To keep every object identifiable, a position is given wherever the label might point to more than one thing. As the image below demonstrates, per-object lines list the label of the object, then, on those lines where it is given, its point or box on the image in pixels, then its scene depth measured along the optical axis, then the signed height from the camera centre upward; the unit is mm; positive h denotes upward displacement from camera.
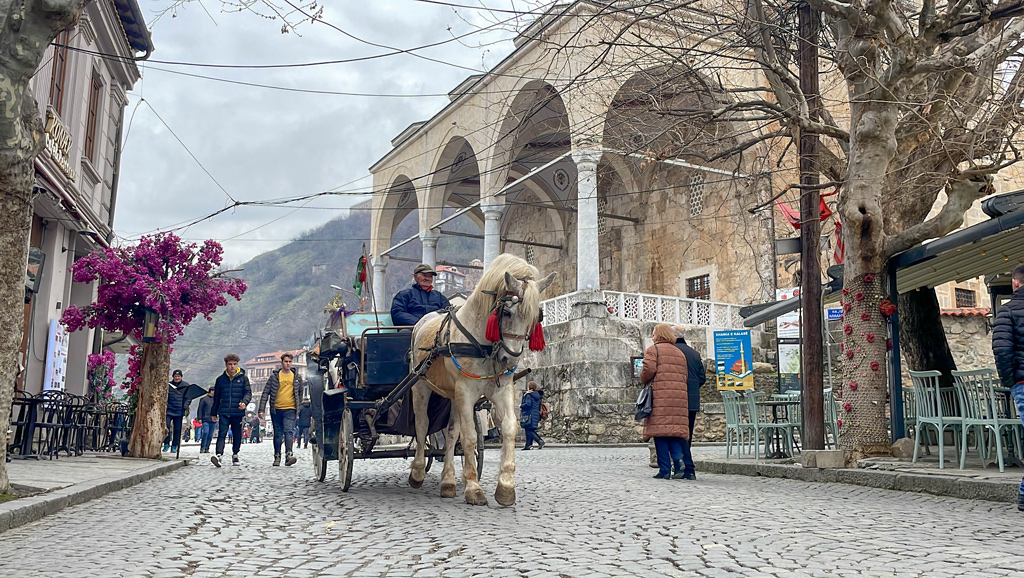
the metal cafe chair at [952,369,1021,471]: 7422 +216
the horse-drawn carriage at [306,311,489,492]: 7441 +171
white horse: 6285 +504
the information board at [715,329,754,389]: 19578 +1505
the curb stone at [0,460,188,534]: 5254 -599
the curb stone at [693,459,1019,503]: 6605 -473
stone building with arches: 11555 +6120
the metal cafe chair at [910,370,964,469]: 8008 +247
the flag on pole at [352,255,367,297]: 10017 +1785
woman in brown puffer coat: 9086 +265
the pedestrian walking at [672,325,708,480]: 9555 +520
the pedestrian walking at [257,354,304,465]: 12602 +282
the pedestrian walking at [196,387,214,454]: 15452 -214
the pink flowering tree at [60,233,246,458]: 11617 +1621
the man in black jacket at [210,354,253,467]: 12844 +292
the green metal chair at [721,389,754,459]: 11133 +146
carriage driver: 8109 +1153
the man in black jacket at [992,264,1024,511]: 5871 +588
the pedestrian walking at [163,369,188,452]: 15572 +226
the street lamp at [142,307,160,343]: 11750 +1251
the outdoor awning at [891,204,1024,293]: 8102 +1922
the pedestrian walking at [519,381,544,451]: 18078 +278
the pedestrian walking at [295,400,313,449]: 16741 +59
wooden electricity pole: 9578 +1899
